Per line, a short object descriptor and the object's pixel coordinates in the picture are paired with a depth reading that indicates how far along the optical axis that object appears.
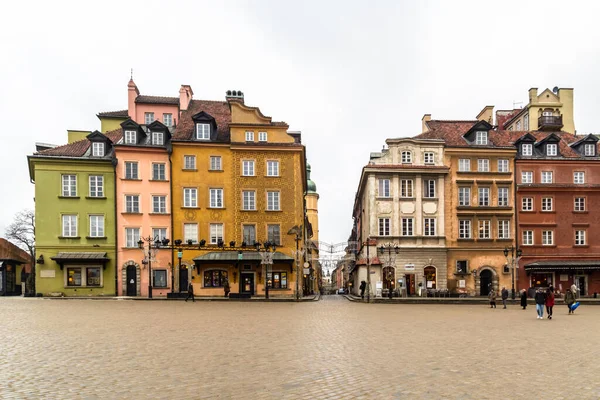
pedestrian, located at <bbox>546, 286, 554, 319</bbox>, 23.78
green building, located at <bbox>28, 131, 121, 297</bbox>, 42.47
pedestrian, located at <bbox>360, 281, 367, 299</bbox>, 43.18
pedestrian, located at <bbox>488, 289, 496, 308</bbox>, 32.33
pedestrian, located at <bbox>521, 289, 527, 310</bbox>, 31.88
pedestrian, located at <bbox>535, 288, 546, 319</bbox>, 23.71
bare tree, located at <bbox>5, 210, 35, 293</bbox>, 65.50
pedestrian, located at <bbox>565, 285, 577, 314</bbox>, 27.61
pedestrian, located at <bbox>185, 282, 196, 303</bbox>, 36.09
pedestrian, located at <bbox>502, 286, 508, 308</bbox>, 32.22
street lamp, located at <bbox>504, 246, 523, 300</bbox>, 42.12
